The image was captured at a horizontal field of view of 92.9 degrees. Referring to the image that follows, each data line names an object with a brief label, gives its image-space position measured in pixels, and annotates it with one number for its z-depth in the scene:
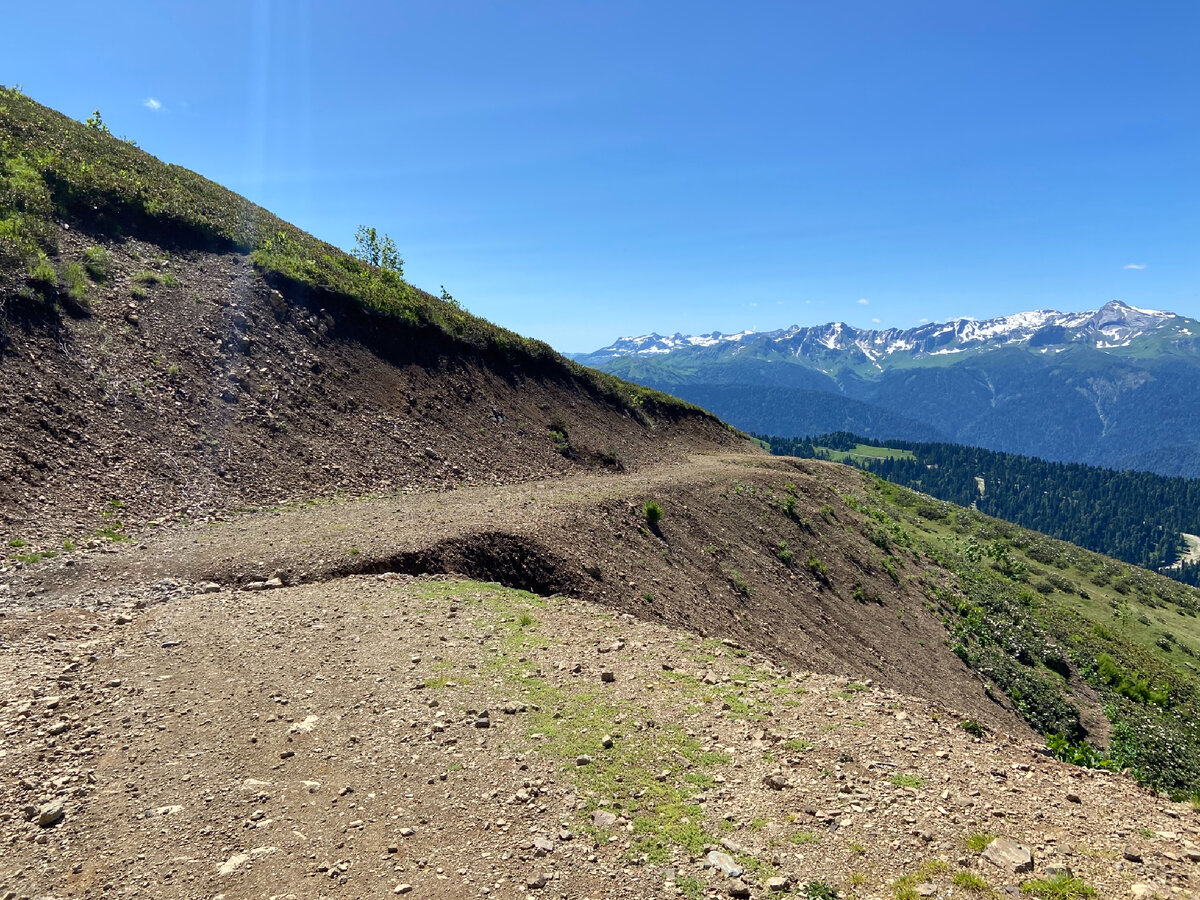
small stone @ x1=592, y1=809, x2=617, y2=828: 7.52
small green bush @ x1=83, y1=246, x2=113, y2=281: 23.56
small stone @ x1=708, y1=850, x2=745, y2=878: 6.72
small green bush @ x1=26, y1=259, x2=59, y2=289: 20.62
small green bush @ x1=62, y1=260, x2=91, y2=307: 21.58
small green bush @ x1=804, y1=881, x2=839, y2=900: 6.37
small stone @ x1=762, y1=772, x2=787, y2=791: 8.40
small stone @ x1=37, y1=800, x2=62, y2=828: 6.96
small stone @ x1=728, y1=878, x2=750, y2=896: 6.43
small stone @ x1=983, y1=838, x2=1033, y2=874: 6.62
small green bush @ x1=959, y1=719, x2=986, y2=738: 11.29
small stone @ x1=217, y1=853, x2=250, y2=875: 6.57
